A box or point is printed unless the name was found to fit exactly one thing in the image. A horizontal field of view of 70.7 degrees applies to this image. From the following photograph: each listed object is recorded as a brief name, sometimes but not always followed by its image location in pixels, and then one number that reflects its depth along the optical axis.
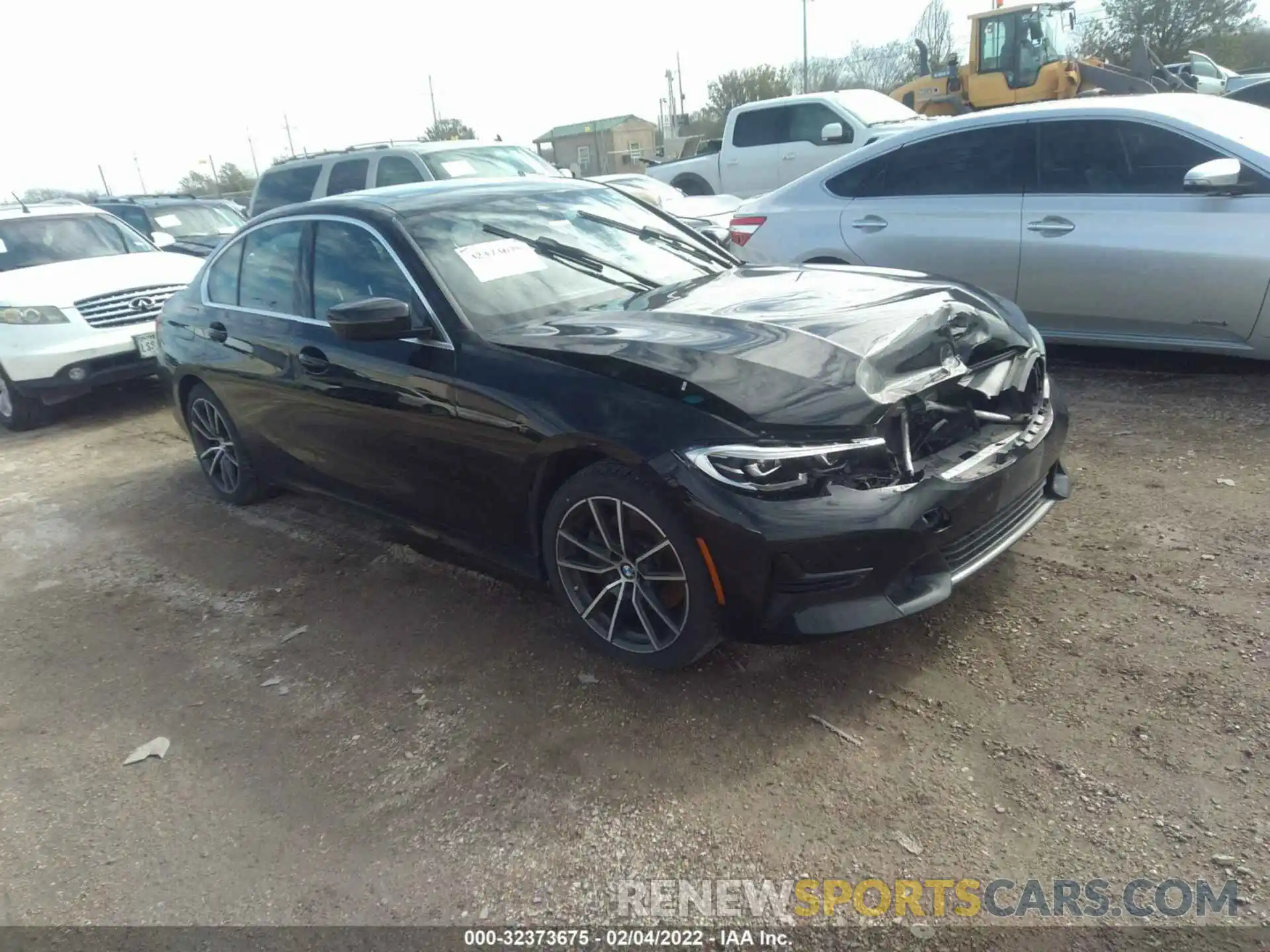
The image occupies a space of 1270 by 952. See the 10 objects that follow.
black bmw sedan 2.73
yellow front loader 15.02
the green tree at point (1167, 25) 29.31
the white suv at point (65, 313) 7.21
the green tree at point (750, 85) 43.69
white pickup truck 12.53
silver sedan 4.84
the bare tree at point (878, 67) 47.59
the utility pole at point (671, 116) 50.88
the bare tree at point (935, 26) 43.97
